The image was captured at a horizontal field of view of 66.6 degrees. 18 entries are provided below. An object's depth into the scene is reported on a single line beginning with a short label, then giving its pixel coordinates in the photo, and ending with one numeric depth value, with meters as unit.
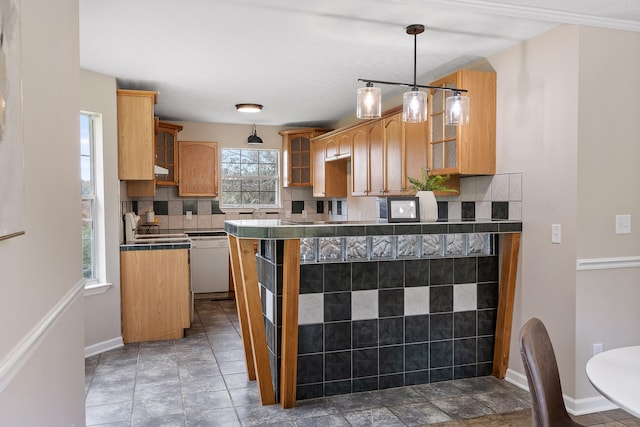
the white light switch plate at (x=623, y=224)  3.11
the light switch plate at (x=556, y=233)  3.11
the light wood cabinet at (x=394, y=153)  4.29
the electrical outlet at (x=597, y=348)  3.07
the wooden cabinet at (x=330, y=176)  6.58
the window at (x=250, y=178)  7.12
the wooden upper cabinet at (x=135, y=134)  4.40
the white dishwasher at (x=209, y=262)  6.50
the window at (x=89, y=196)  4.16
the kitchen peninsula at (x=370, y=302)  3.03
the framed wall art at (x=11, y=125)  1.04
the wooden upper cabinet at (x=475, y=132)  3.58
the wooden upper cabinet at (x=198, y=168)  6.71
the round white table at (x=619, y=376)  1.40
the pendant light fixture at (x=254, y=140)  6.65
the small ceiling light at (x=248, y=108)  5.56
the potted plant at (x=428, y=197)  3.40
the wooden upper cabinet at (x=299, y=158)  7.05
